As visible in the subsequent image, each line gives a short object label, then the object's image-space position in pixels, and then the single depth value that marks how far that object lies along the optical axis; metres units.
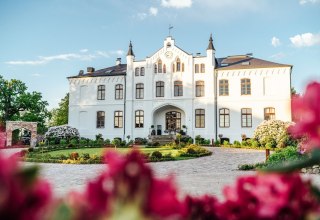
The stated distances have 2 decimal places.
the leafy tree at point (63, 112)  49.79
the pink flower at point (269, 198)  0.84
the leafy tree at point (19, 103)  40.78
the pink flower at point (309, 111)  0.76
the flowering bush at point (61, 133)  32.20
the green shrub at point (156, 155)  17.46
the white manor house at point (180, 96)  30.78
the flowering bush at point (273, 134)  23.49
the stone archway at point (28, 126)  28.95
